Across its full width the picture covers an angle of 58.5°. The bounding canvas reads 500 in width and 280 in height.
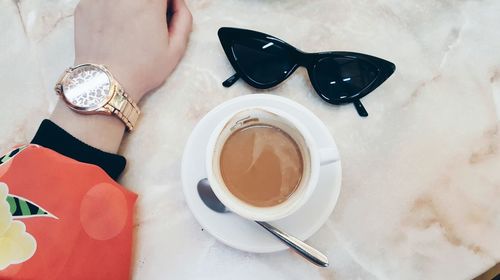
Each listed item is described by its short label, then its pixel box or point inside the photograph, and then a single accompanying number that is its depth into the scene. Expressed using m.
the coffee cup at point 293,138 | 0.50
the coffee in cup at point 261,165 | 0.54
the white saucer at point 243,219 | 0.55
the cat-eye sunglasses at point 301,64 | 0.62
